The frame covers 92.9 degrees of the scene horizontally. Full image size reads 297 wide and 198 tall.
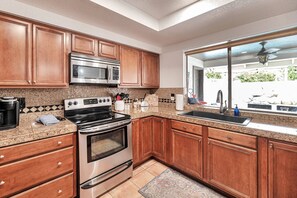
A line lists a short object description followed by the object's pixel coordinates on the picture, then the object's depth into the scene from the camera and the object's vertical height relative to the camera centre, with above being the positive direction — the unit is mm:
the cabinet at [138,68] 2570 +608
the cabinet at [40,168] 1201 -658
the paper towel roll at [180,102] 2625 -66
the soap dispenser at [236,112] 2086 -205
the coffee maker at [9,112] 1364 -130
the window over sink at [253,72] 1859 +405
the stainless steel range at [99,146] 1598 -602
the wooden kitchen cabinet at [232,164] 1501 -765
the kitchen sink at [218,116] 1982 -286
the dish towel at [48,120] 1545 -234
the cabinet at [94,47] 1979 +798
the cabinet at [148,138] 2266 -681
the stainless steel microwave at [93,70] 1906 +438
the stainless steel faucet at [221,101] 2221 -52
